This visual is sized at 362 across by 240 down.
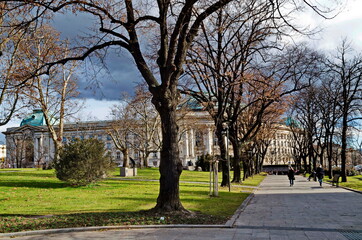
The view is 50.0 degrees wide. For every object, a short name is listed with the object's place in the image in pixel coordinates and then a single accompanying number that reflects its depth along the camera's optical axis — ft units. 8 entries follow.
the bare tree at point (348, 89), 109.19
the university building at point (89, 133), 179.32
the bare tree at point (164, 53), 37.65
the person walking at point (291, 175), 100.98
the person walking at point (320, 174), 95.66
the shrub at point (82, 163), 71.15
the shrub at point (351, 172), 180.24
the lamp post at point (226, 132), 78.28
